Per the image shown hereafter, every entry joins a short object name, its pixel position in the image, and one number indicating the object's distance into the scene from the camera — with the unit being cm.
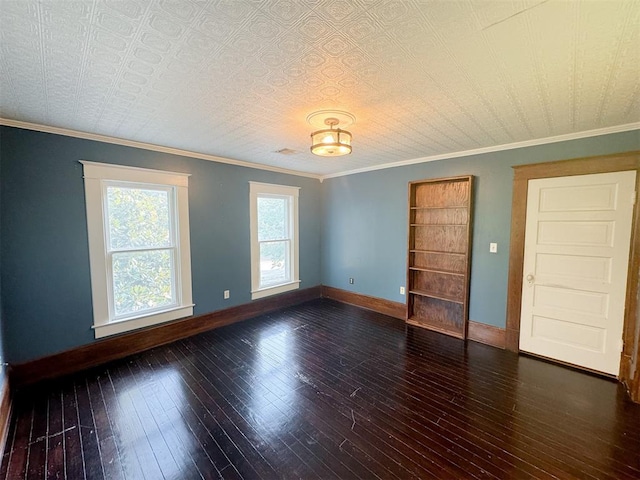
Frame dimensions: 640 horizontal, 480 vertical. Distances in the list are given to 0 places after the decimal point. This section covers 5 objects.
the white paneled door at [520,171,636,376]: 255
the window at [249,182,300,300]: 438
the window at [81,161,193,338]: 288
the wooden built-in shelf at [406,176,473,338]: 359
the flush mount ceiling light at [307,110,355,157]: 226
